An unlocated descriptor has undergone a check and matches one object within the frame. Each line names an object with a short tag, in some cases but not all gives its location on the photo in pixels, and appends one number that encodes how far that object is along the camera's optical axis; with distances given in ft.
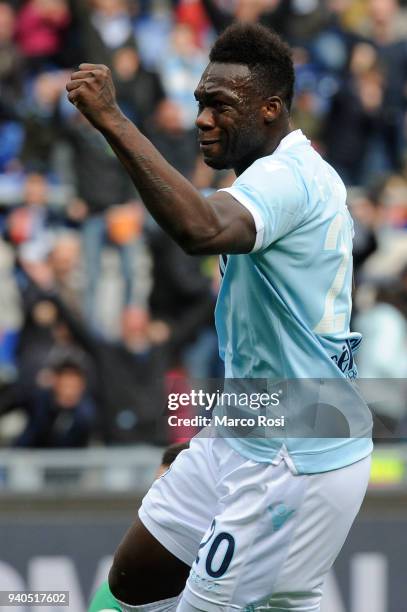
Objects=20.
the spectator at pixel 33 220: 63.05
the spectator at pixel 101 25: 67.26
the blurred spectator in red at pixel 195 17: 71.77
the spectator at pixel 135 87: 65.57
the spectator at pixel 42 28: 69.21
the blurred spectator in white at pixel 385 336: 54.39
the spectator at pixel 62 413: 53.57
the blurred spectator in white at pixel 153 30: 69.41
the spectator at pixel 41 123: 66.03
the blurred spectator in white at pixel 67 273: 59.82
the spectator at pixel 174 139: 64.23
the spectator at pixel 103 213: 62.49
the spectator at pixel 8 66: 67.31
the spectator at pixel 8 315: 59.21
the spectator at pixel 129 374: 55.77
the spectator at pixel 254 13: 69.31
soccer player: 26.55
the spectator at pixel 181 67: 68.38
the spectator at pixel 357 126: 68.18
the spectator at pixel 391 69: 69.21
